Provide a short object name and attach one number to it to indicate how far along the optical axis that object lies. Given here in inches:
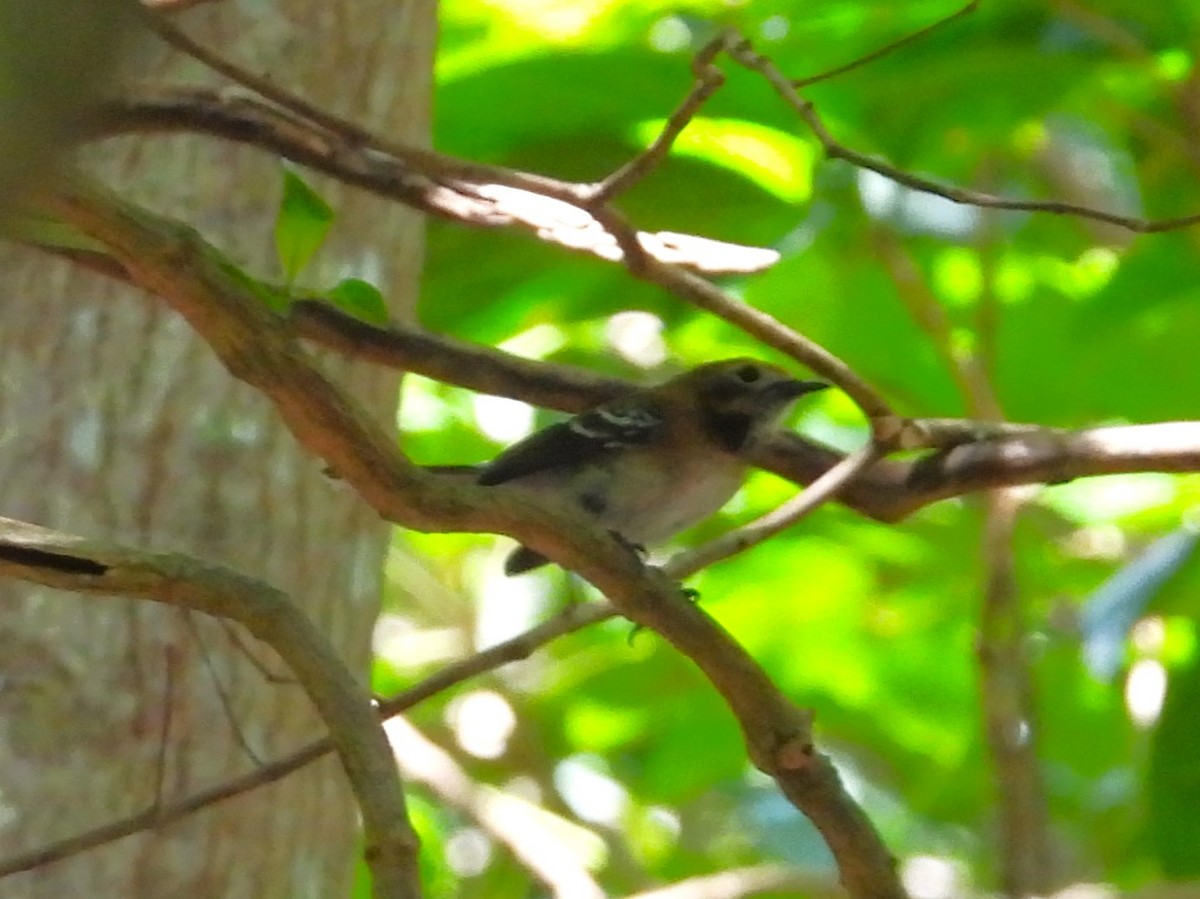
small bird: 266.1
